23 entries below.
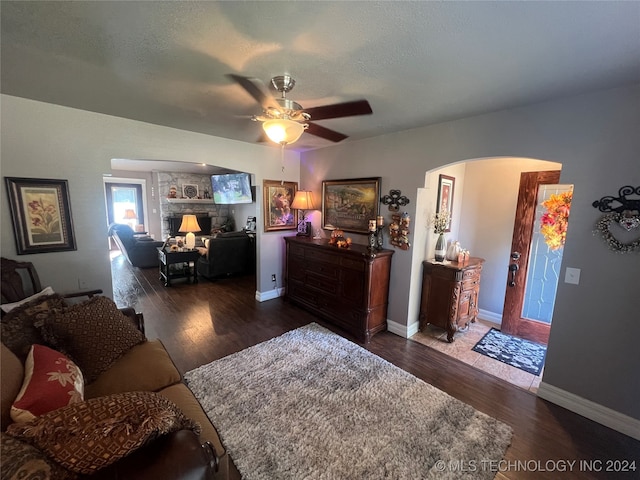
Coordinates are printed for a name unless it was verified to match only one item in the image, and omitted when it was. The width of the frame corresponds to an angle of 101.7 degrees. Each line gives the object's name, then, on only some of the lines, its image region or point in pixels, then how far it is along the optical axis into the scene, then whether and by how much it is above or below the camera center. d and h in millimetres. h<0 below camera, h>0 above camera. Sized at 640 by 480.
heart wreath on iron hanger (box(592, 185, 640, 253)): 1826 -54
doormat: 2713 -1597
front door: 3135 -706
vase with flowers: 3232 -287
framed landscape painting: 3418 +22
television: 6879 +391
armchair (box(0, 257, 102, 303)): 2164 -736
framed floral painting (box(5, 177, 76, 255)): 2348 -158
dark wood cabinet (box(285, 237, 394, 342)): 3066 -1006
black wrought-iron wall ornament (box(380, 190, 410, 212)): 3098 +71
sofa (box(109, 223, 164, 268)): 5848 -1066
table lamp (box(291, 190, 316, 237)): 3896 +41
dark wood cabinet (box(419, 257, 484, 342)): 3039 -1039
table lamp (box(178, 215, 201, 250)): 5227 -548
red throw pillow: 1021 -817
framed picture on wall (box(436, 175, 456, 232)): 3288 +174
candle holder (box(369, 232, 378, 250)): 3227 -440
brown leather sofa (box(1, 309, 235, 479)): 875 -992
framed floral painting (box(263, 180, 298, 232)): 4066 -28
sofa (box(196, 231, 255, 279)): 5148 -1099
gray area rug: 1605 -1583
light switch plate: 2094 -531
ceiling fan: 1751 +661
